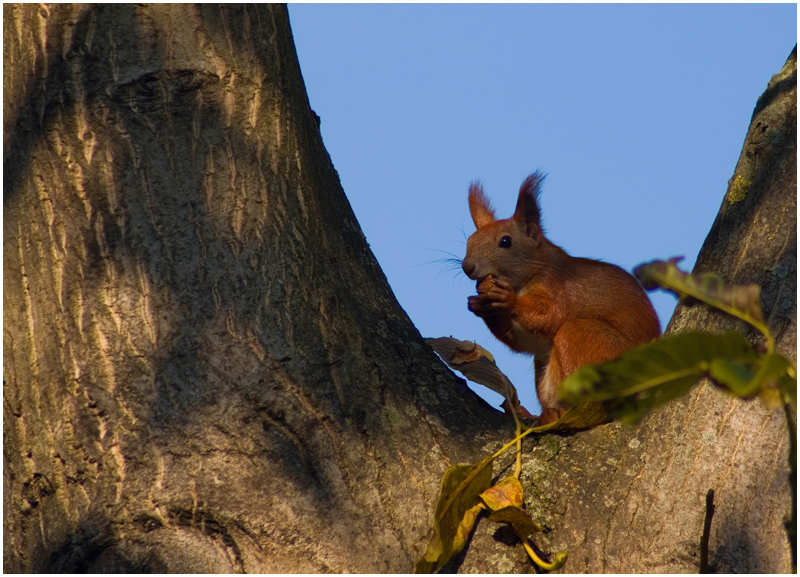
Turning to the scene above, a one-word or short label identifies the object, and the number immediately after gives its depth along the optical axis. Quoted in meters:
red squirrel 9.84
